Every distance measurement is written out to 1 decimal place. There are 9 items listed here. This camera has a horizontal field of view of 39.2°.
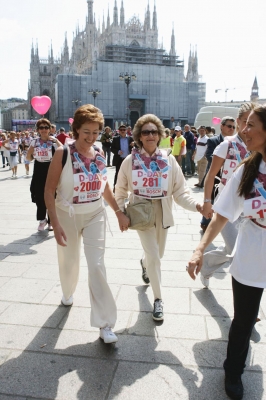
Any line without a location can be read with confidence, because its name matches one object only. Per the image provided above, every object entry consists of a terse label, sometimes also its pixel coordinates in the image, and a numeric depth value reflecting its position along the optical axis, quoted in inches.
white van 697.0
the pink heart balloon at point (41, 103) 447.8
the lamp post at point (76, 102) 2039.1
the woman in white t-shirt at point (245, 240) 74.7
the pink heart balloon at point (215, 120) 620.5
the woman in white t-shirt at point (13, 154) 513.5
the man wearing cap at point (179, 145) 452.8
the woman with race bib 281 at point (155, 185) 118.2
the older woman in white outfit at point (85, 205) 103.3
